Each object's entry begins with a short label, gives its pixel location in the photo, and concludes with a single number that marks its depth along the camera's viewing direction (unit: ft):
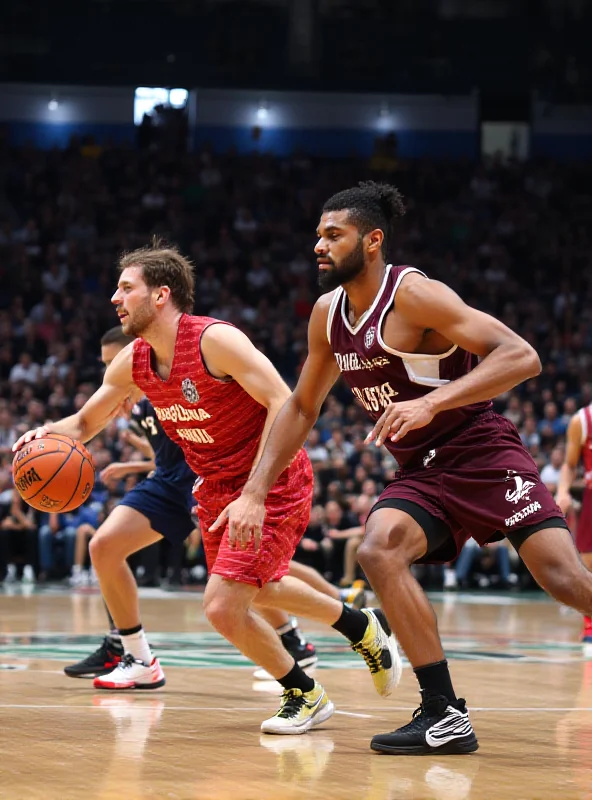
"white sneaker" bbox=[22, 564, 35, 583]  50.20
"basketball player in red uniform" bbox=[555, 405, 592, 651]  30.37
